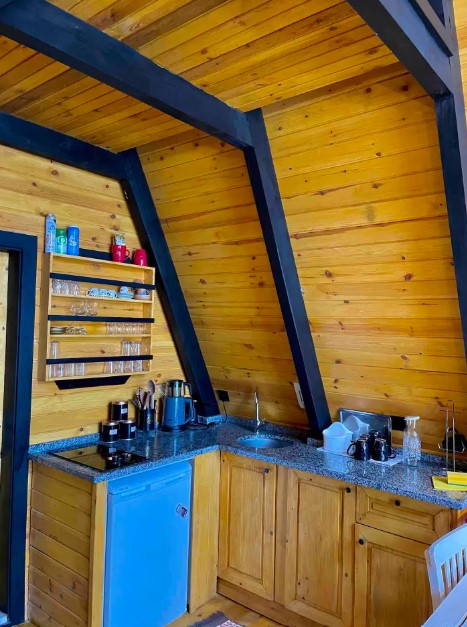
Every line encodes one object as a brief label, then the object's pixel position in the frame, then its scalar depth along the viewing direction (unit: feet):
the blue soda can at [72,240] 8.68
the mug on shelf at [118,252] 9.52
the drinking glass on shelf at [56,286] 8.44
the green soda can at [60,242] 8.51
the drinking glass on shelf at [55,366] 8.45
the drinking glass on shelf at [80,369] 8.93
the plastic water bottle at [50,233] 8.40
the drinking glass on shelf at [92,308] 9.18
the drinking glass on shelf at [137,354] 9.96
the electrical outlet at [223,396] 11.43
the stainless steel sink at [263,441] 10.13
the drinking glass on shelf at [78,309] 9.00
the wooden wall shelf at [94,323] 8.39
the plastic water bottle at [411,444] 8.19
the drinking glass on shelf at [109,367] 9.45
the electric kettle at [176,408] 10.32
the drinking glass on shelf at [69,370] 8.75
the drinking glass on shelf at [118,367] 9.54
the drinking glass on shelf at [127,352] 9.80
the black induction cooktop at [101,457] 7.75
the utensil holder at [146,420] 10.11
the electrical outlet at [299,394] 9.47
